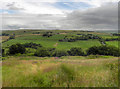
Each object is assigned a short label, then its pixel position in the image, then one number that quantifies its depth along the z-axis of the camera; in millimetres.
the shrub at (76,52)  62156
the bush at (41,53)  49456
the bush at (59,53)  54328
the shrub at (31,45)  68812
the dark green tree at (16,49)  43281
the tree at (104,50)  59469
